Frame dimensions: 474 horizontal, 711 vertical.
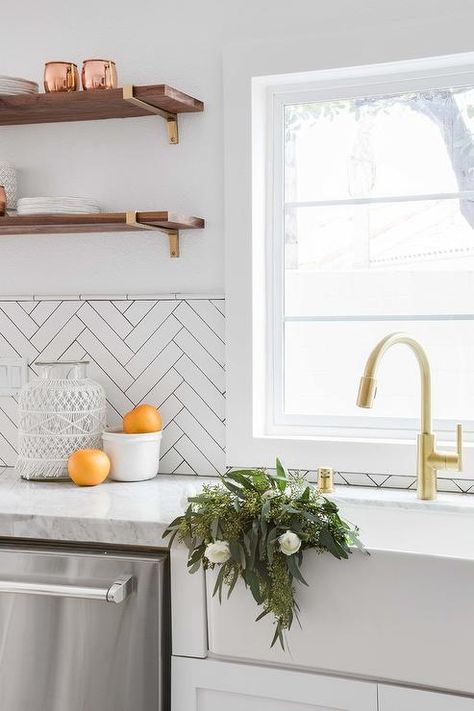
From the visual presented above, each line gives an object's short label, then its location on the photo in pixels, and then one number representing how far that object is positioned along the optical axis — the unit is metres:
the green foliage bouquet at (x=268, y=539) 1.58
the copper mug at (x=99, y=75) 2.10
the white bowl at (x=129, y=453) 2.14
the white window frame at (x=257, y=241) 2.11
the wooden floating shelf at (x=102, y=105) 2.03
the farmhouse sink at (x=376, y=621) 1.52
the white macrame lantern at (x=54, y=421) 2.16
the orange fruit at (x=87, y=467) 2.06
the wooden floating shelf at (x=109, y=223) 2.03
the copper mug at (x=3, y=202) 2.19
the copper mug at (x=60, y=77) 2.13
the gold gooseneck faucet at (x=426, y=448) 1.95
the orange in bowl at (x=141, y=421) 2.15
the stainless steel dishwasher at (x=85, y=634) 1.68
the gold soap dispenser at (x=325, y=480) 1.98
